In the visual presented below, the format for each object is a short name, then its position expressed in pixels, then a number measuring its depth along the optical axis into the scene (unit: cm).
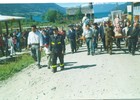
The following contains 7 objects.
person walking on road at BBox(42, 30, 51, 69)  669
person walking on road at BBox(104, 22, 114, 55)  794
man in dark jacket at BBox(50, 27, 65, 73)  611
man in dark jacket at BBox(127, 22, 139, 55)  760
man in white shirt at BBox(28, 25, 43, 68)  656
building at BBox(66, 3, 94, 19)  3229
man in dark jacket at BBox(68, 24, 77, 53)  916
